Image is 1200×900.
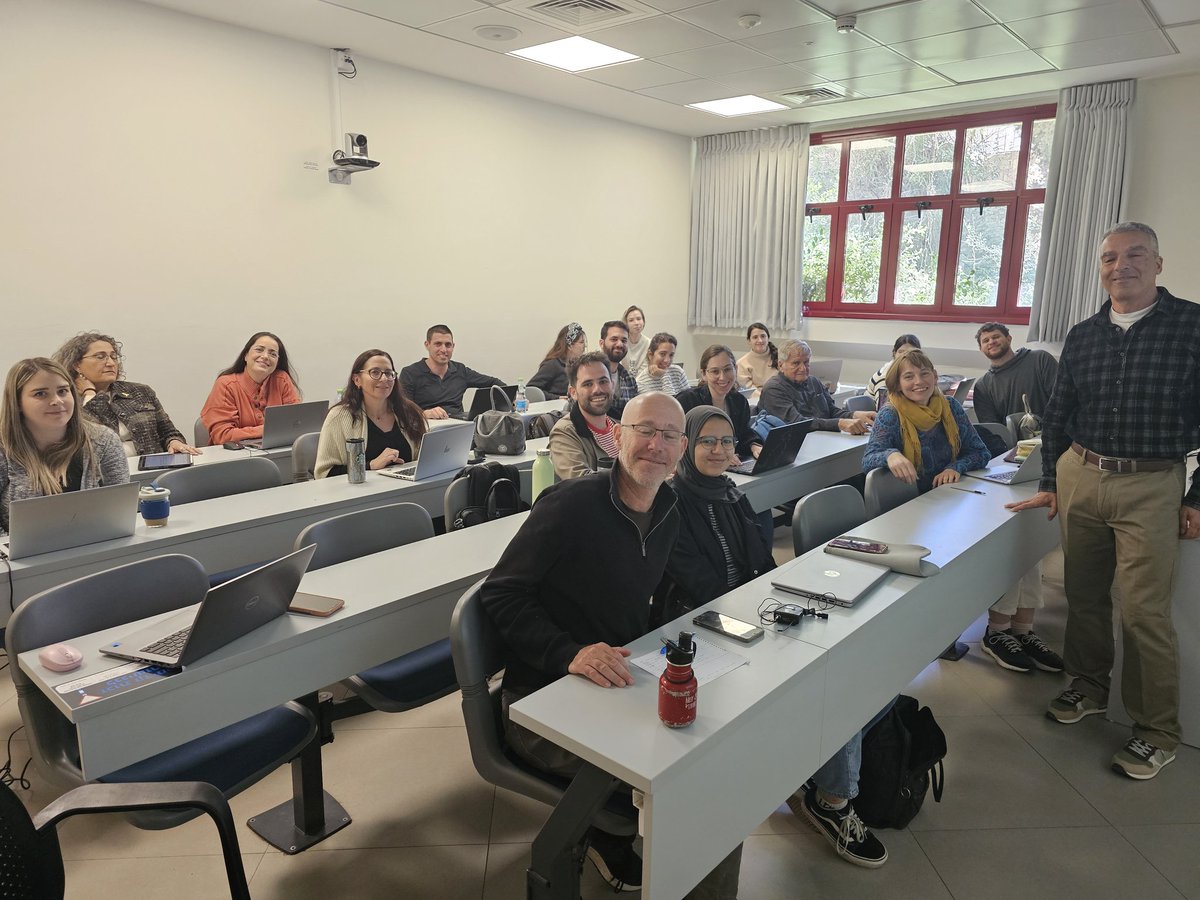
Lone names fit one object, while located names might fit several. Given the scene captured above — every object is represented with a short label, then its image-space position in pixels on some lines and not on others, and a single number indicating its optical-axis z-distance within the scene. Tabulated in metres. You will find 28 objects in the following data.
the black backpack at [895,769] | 2.22
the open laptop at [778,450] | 3.62
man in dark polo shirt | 6.06
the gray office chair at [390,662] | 2.15
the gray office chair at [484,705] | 1.77
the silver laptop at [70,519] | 2.36
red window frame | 7.42
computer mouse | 1.67
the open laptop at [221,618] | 1.66
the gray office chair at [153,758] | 1.74
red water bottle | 1.42
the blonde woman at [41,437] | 2.73
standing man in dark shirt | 2.52
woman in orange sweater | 4.55
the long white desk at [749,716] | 1.39
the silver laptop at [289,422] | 4.10
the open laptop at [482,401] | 5.44
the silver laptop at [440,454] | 3.49
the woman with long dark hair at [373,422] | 3.70
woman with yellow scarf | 3.28
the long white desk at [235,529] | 2.42
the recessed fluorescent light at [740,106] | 7.31
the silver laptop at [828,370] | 6.90
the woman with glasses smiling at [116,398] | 4.13
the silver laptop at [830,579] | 2.04
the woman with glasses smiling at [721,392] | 4.08
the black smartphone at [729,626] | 1.81
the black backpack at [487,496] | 3.00
